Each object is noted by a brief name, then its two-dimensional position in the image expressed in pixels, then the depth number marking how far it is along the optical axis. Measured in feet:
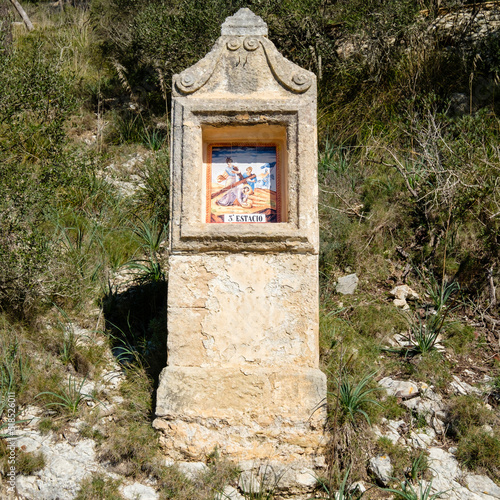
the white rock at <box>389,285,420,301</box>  16.20
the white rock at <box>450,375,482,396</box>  13.19
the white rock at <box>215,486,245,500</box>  10.75
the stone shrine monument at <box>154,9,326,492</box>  11.30
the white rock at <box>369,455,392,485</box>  11.16
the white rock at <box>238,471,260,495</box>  10.94
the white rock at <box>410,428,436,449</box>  11.97
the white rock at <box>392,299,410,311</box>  15.93
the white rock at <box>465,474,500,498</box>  11.06
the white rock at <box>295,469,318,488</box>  11.11
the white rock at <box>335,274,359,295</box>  16.47
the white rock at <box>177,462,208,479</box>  11.02
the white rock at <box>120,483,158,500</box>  10.66
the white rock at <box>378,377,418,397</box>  13.10
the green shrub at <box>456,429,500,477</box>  11.46
